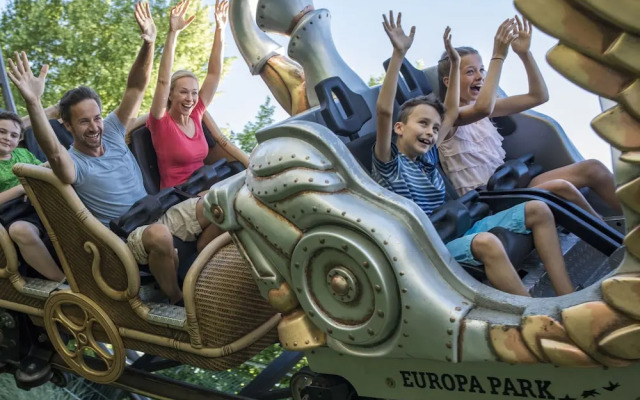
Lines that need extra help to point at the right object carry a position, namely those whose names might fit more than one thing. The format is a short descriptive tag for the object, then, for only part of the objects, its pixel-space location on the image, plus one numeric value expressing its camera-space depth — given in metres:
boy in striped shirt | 2.10
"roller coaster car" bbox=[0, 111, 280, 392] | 2.54
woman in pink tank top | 3.09
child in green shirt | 2.92
